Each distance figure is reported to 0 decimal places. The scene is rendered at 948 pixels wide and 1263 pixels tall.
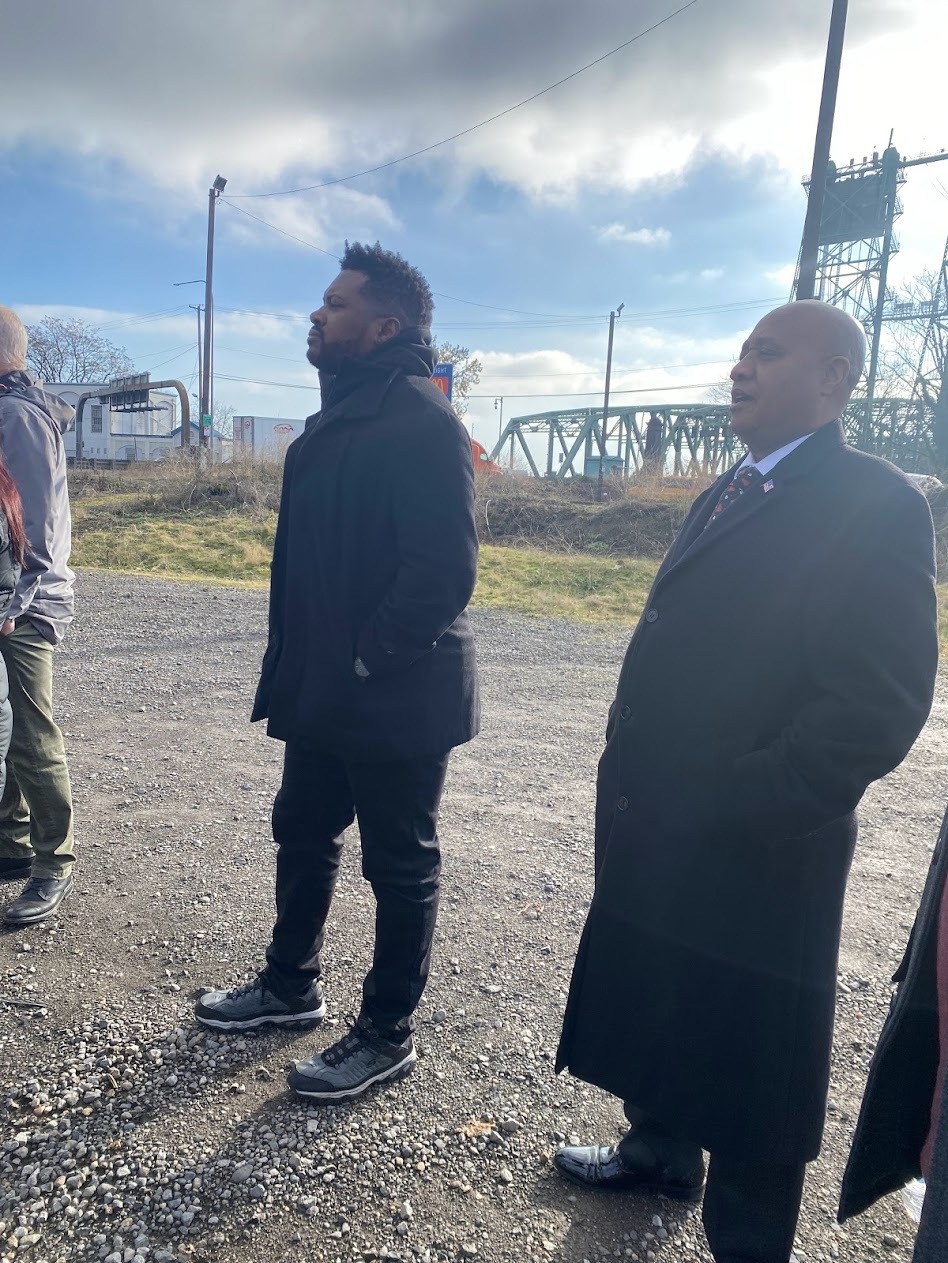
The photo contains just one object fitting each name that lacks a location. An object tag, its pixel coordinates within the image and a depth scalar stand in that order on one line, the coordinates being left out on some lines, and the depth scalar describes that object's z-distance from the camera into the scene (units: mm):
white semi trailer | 20781
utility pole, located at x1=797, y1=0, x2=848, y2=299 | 9461
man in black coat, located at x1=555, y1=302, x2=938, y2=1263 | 1577
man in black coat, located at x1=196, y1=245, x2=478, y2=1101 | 2197
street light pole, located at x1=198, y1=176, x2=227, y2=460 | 26359
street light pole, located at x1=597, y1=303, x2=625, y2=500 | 33400
